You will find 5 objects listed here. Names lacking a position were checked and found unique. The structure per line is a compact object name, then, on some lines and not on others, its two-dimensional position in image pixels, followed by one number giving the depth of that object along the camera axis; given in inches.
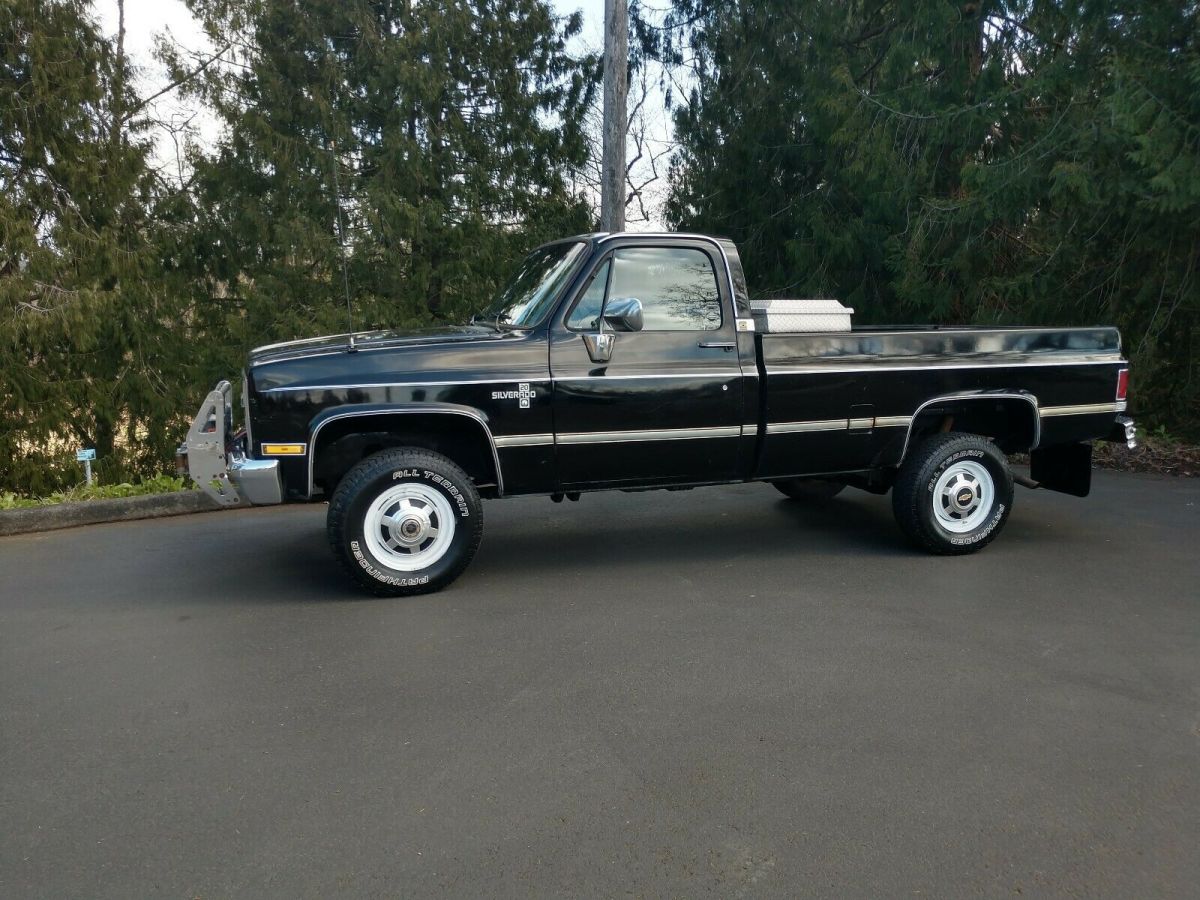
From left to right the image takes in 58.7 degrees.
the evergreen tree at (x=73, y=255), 507.8
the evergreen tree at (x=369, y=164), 603.5
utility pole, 453.1
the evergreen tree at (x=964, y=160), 388.8
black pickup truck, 234.1
